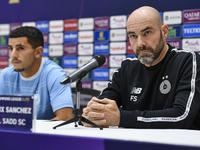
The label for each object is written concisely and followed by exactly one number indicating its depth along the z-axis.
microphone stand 2.89
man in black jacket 2.93
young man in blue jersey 3.48
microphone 2.88
